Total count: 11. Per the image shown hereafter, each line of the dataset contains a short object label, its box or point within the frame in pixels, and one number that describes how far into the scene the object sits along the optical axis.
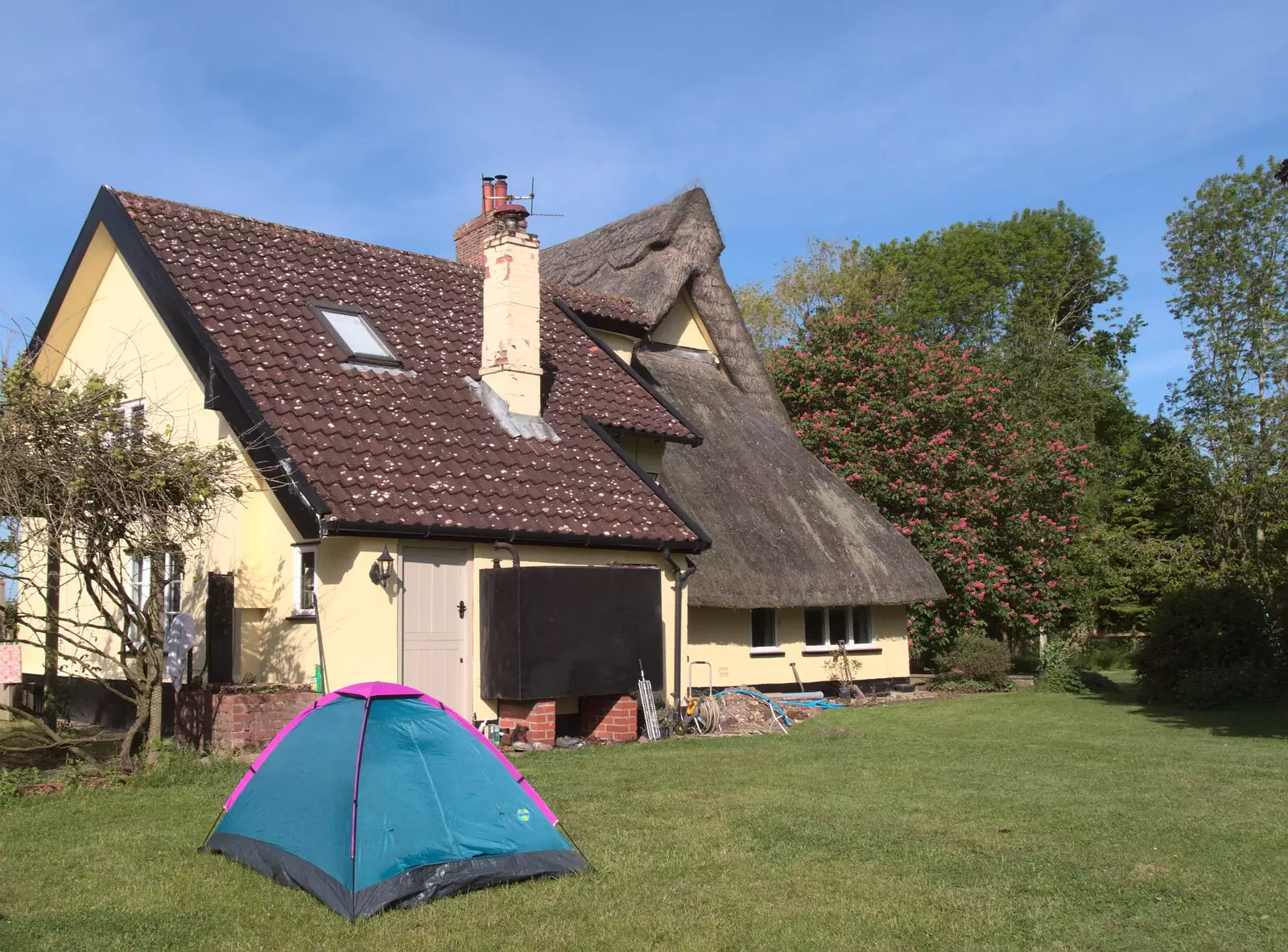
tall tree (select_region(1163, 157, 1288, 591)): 31.62
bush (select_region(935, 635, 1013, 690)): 23.38
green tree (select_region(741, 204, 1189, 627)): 45.69
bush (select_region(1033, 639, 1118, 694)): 22.38
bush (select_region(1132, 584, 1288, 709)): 18.55
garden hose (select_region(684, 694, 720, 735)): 15.29
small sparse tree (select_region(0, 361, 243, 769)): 9.95
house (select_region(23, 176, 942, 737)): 12.77
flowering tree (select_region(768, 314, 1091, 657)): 25.55
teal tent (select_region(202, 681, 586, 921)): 6.99
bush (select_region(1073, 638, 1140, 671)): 32.78
